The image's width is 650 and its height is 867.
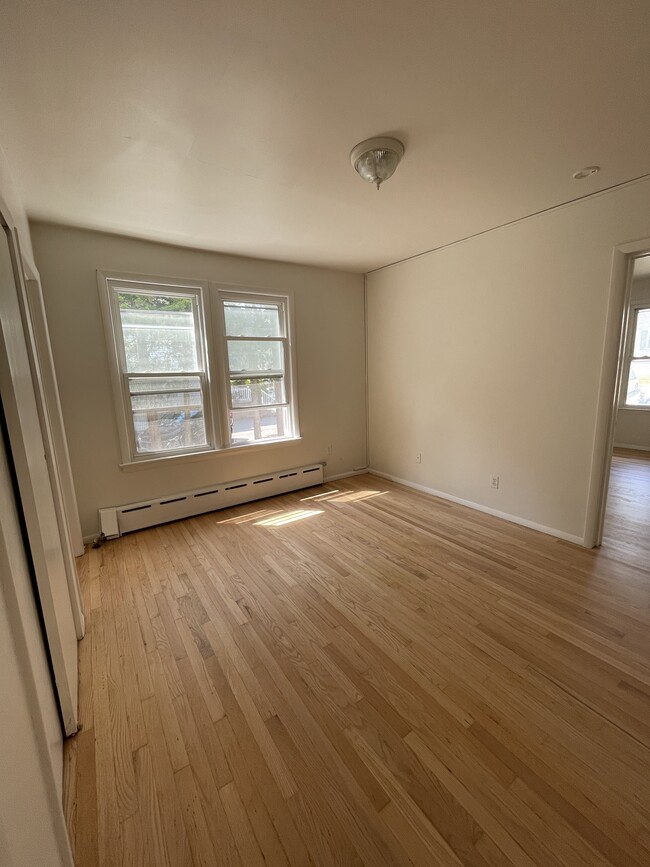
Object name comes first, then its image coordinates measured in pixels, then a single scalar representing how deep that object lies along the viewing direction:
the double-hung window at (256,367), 3.66
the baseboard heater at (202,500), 3.11
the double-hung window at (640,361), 5.45
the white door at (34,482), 1.16
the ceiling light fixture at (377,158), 1.78
